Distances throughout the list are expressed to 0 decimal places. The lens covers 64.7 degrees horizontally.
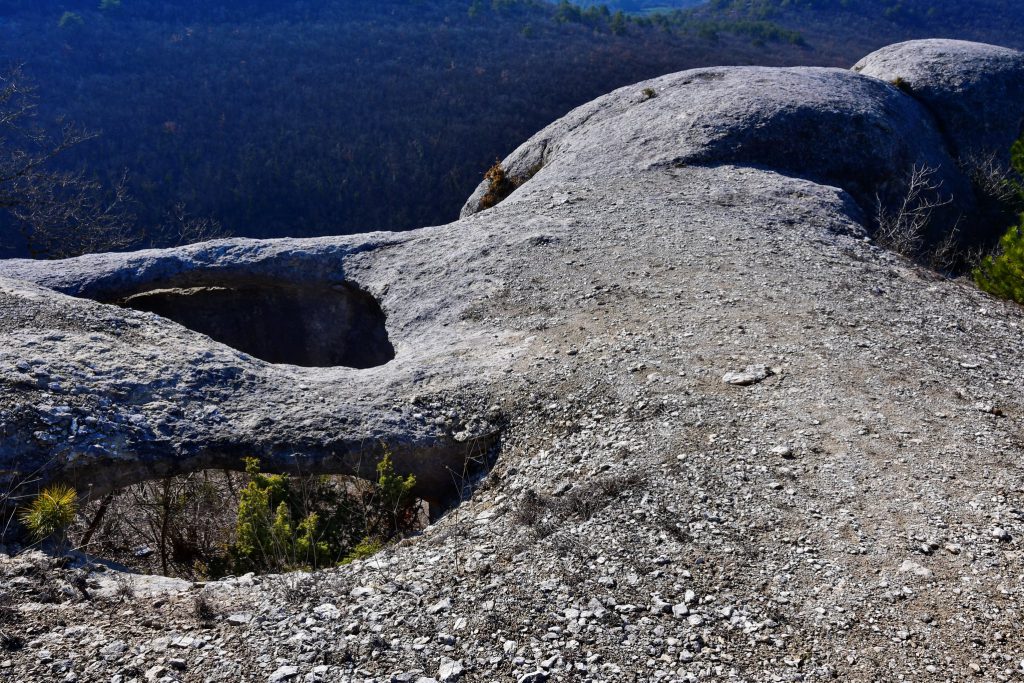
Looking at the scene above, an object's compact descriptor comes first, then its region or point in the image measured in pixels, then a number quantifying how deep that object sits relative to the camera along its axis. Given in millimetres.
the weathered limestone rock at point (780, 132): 11531
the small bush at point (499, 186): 14422
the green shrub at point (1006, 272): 8453
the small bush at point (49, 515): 5066
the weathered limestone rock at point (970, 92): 13844
